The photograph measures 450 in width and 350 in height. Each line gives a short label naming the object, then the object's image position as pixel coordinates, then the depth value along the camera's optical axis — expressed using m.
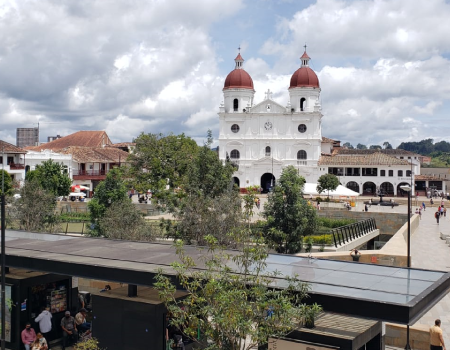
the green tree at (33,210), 28.48
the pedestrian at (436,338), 11.77
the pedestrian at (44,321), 12.91
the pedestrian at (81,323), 13.55
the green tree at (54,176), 45.81
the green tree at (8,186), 41.60
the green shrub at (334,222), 36.75
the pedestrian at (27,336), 12.36
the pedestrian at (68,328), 13.00
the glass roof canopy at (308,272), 8.48
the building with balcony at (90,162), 64.94
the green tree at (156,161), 43.78
